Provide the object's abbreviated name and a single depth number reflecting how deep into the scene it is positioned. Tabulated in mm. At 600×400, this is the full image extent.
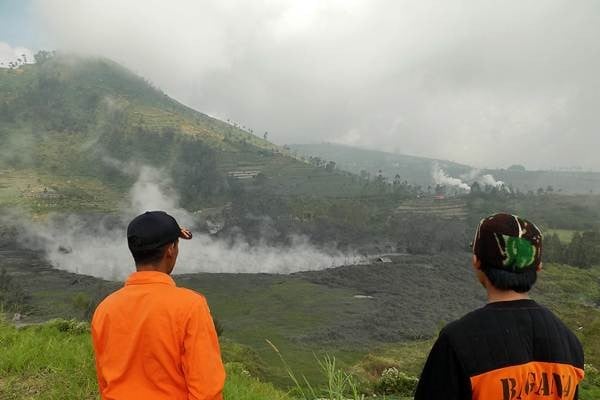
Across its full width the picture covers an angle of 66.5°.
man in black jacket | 1844
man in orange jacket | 2375
